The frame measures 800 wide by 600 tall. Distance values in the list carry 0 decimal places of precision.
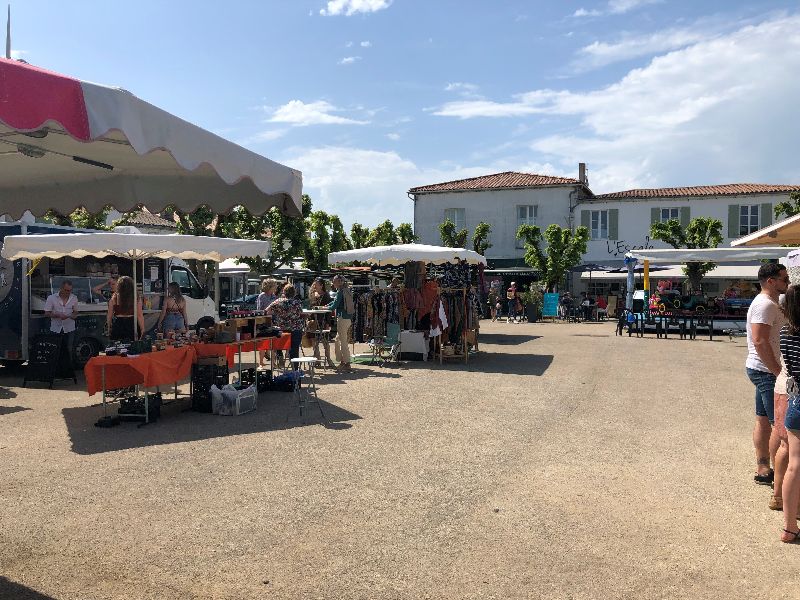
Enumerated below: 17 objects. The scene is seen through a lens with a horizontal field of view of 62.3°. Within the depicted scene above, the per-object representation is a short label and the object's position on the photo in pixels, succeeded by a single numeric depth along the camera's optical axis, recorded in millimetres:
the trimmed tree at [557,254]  31438
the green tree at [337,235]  30547
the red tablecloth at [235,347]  8383
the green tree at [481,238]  35469
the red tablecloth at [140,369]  7434
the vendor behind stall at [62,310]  10859
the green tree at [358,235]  34344
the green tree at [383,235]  34856
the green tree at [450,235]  36062
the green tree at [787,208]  27719
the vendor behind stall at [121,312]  9859
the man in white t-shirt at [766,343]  4836
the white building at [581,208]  33688
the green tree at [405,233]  35969
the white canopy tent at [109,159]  2900
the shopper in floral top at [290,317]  10531
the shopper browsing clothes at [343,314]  11766
